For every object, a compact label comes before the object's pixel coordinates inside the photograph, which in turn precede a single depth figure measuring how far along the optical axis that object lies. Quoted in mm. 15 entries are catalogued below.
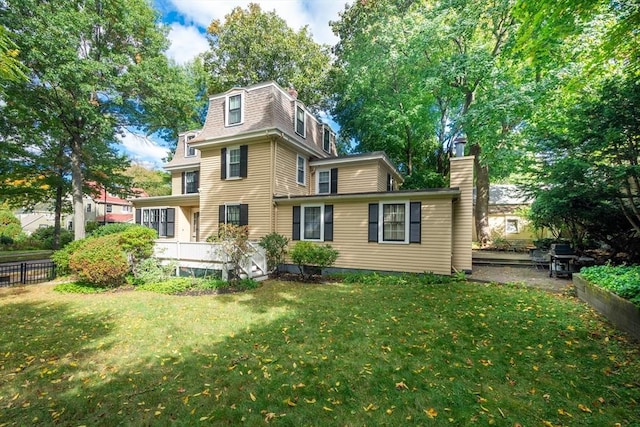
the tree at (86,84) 11766
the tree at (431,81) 14453
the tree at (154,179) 28719
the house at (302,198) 9883
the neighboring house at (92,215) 33947
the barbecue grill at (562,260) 9875
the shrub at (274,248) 10359
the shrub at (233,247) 9305
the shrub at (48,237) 21444
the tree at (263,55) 21672
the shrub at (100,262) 8492
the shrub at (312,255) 9648
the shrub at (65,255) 9461
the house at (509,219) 21897
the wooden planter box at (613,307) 4461
